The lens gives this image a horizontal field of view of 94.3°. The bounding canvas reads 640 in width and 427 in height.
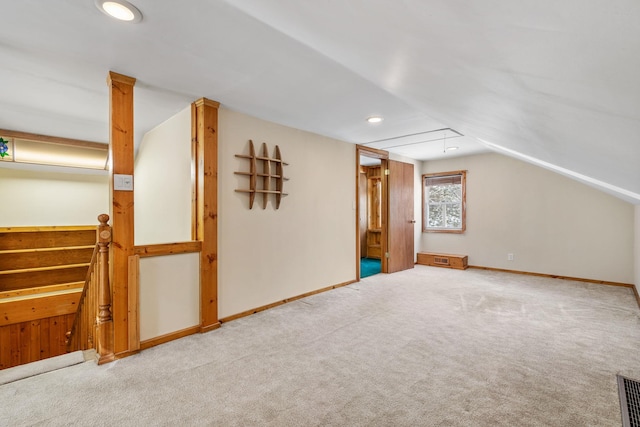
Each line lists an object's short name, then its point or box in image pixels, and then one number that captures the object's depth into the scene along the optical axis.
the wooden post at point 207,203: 2.78
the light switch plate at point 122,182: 2.25
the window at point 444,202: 5.83
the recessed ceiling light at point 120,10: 1.48
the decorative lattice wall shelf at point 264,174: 3.17
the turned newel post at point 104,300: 2.22
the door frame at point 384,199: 5.00
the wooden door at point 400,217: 5.23
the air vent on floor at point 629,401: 1.56
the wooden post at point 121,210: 2.26
